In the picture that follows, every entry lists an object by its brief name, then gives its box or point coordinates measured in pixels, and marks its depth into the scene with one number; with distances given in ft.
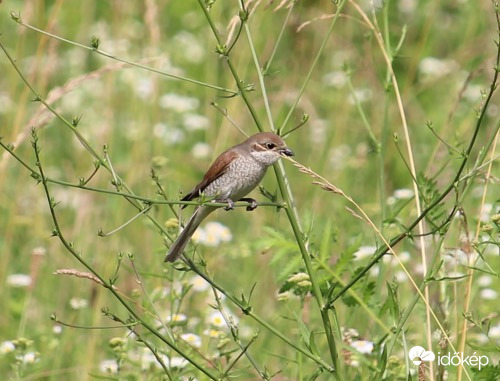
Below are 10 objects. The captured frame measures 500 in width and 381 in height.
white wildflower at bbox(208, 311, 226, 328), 28.02
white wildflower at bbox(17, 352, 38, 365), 26.73
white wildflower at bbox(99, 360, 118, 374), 27.10
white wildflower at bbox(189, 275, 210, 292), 31.80
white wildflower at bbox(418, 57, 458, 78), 51.47
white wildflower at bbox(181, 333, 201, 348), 27.17
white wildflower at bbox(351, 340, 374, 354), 24.98
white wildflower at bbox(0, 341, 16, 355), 28.04
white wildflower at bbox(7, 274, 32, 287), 33.83
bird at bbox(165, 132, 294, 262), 25.25
